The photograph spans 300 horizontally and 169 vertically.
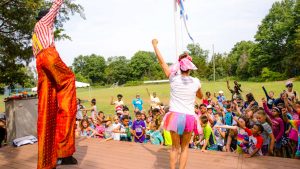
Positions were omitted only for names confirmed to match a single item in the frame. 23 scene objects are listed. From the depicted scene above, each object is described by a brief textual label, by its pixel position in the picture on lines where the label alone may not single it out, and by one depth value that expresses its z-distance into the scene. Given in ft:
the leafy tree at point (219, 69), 228.96
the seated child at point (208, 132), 18.07
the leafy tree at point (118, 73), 306.76
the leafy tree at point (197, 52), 278.60
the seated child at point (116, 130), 22.13
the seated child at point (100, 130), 23.39
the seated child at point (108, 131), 22.56
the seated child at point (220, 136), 18.46
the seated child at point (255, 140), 14.60
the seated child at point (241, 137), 16.25
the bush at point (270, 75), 170.81
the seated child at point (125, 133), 22.75
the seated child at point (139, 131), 21.35
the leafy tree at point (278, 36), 185.98
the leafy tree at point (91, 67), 329.31
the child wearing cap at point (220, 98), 34.28
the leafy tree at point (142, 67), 307.99
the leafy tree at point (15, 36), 30.42
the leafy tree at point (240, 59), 210.59
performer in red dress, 11.53
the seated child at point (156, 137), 20.45
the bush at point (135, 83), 248.30
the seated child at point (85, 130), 24.20
